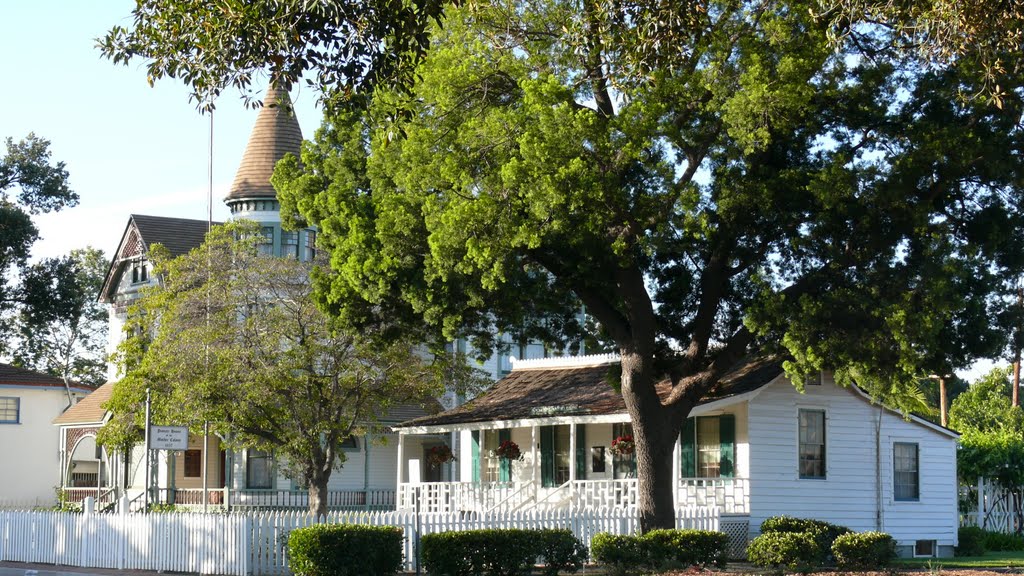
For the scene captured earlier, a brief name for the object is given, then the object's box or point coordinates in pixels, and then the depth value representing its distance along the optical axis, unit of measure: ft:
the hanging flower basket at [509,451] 112.98
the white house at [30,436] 192.34
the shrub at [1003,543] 113.09
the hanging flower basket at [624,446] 101.73
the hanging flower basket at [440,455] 126.31
